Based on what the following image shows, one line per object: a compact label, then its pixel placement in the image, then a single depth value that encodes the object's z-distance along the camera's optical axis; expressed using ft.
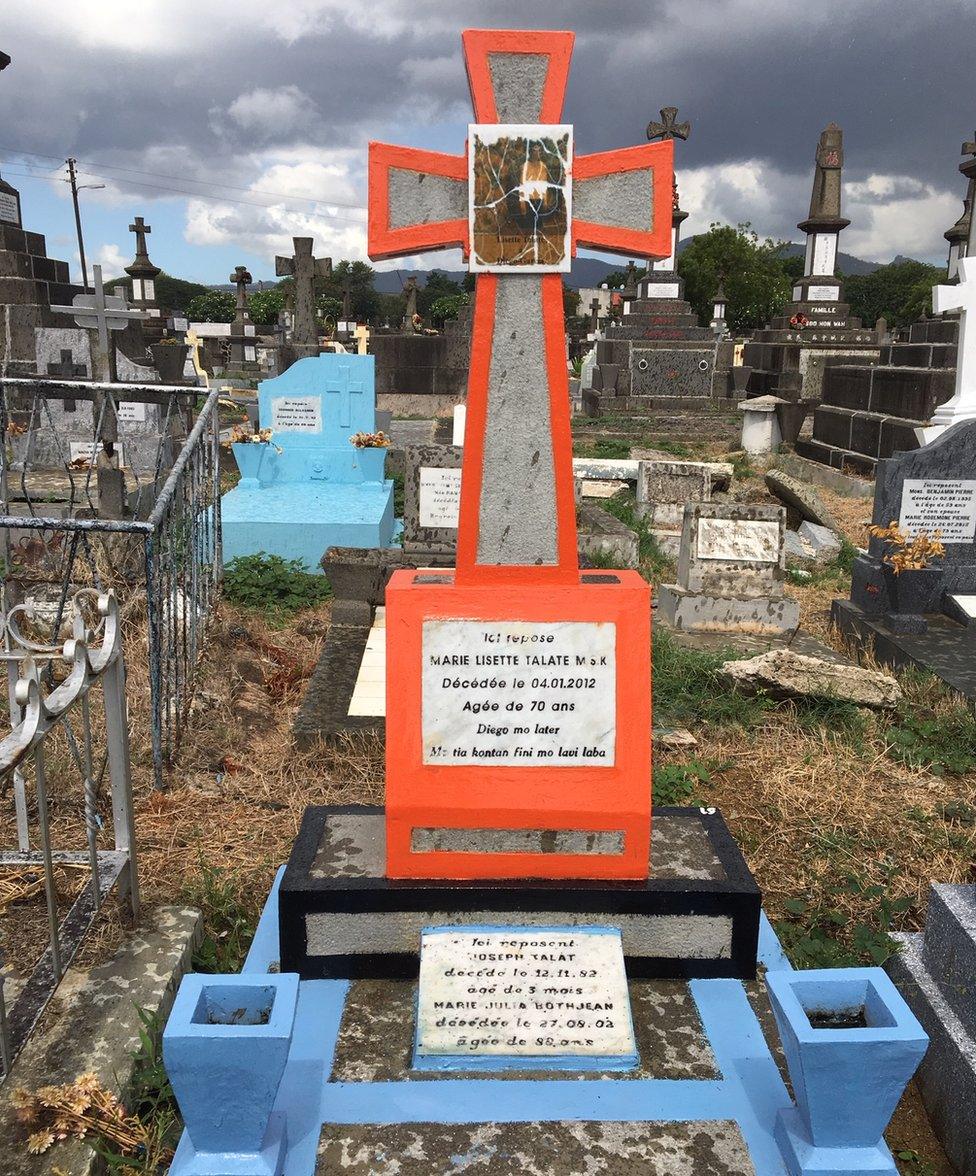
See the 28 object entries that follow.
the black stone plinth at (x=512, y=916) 8.48
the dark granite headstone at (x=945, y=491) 22.50
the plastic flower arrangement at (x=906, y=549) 20.22
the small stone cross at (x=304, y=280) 44.89
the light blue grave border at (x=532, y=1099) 7.03
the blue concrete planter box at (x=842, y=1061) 6.14
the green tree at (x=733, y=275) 166.71
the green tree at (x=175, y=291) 317.63
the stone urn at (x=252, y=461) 29.12
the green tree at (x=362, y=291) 266.16
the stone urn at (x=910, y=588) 20.30
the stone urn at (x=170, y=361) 54.60
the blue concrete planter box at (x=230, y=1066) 6.03
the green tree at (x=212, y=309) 223.71
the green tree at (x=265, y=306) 181.16
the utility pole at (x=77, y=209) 90.68
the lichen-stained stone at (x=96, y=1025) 6.87
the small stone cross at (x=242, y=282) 99.55
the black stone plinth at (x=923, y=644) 17.58
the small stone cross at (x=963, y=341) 24.07
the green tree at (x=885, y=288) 253.65
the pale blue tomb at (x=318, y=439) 29.30
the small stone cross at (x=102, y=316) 31.45
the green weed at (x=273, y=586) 22.41
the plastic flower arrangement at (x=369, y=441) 29.89
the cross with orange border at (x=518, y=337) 8.45
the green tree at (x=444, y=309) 162.50
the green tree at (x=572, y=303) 199.69
